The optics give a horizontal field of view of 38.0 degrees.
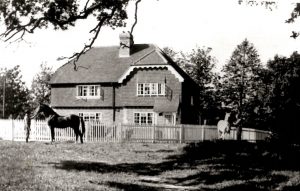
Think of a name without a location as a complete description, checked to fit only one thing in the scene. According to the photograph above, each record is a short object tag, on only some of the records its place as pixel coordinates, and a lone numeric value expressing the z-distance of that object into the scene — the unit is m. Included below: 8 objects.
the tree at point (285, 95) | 42.43
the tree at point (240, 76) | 72.19
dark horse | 26.77
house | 42.44
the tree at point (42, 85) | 87.50
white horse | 31.50
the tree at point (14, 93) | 89.77
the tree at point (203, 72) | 72.00
